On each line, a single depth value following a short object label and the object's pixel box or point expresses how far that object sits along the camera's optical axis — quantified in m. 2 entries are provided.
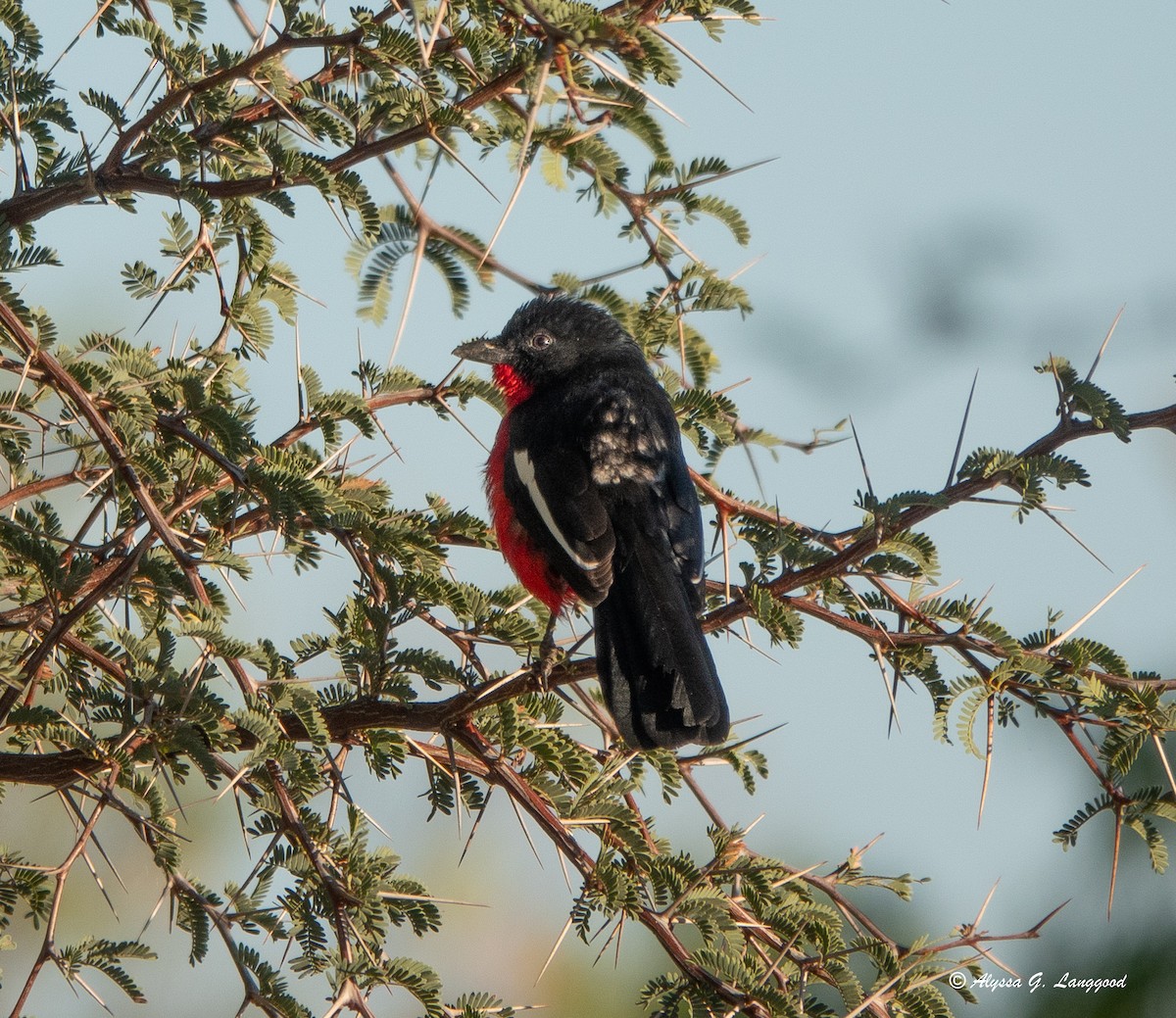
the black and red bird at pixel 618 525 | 6.78
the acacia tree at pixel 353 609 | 5.29
